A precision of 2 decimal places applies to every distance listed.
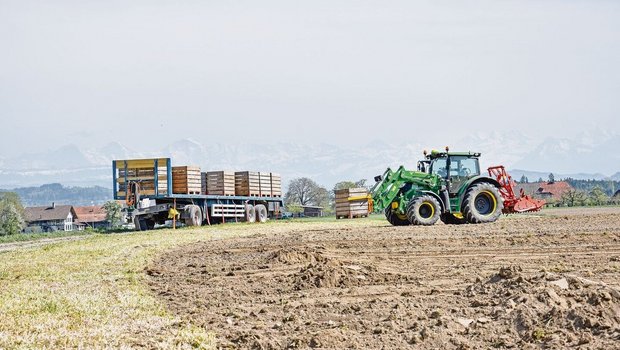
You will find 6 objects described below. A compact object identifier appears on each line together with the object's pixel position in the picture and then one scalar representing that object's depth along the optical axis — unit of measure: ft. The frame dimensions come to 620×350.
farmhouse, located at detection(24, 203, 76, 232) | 471.21
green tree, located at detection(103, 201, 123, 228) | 414.82
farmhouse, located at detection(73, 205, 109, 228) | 517.96
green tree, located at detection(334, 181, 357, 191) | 326.44
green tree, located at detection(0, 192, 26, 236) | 253.24
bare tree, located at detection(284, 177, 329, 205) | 419.54
